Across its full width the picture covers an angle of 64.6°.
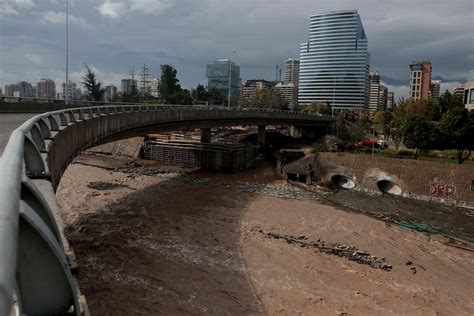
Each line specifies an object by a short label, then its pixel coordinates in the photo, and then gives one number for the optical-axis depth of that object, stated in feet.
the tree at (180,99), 348.73
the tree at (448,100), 271.94
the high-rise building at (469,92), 213.66
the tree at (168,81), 403.34
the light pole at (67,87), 135.95
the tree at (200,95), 410.70
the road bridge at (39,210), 9.27
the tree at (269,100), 426.92
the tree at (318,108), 396.37
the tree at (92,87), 273.33
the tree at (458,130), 133.59
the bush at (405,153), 163.50
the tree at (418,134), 141.49
